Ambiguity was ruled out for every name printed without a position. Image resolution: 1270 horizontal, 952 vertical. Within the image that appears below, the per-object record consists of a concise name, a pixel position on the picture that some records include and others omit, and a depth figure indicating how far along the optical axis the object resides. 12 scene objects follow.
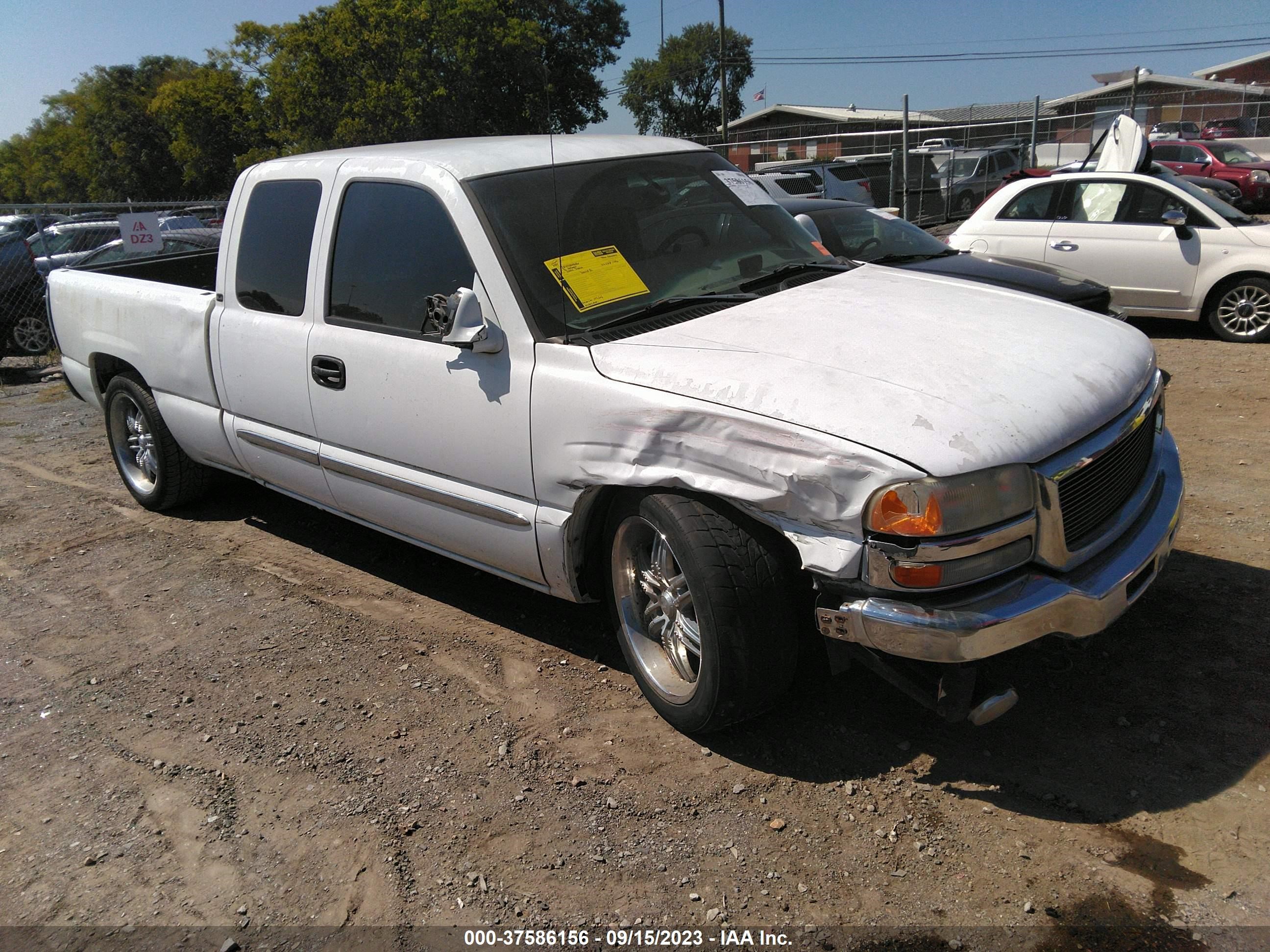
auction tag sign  11.59
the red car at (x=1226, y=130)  31.77
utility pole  30.29
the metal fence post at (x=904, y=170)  17.34
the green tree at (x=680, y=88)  50.49
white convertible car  8.91
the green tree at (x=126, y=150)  60.09
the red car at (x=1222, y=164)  20.81
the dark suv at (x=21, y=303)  12.44
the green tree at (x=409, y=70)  35.66
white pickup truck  2.66
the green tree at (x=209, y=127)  53.38
